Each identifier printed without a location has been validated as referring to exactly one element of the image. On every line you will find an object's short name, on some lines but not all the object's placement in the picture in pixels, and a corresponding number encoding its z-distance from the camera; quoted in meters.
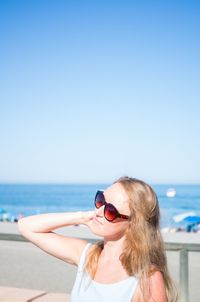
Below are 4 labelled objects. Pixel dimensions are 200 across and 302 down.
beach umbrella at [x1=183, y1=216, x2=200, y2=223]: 21.03
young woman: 1.66
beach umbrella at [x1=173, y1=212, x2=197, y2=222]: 21.55
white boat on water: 80.02
